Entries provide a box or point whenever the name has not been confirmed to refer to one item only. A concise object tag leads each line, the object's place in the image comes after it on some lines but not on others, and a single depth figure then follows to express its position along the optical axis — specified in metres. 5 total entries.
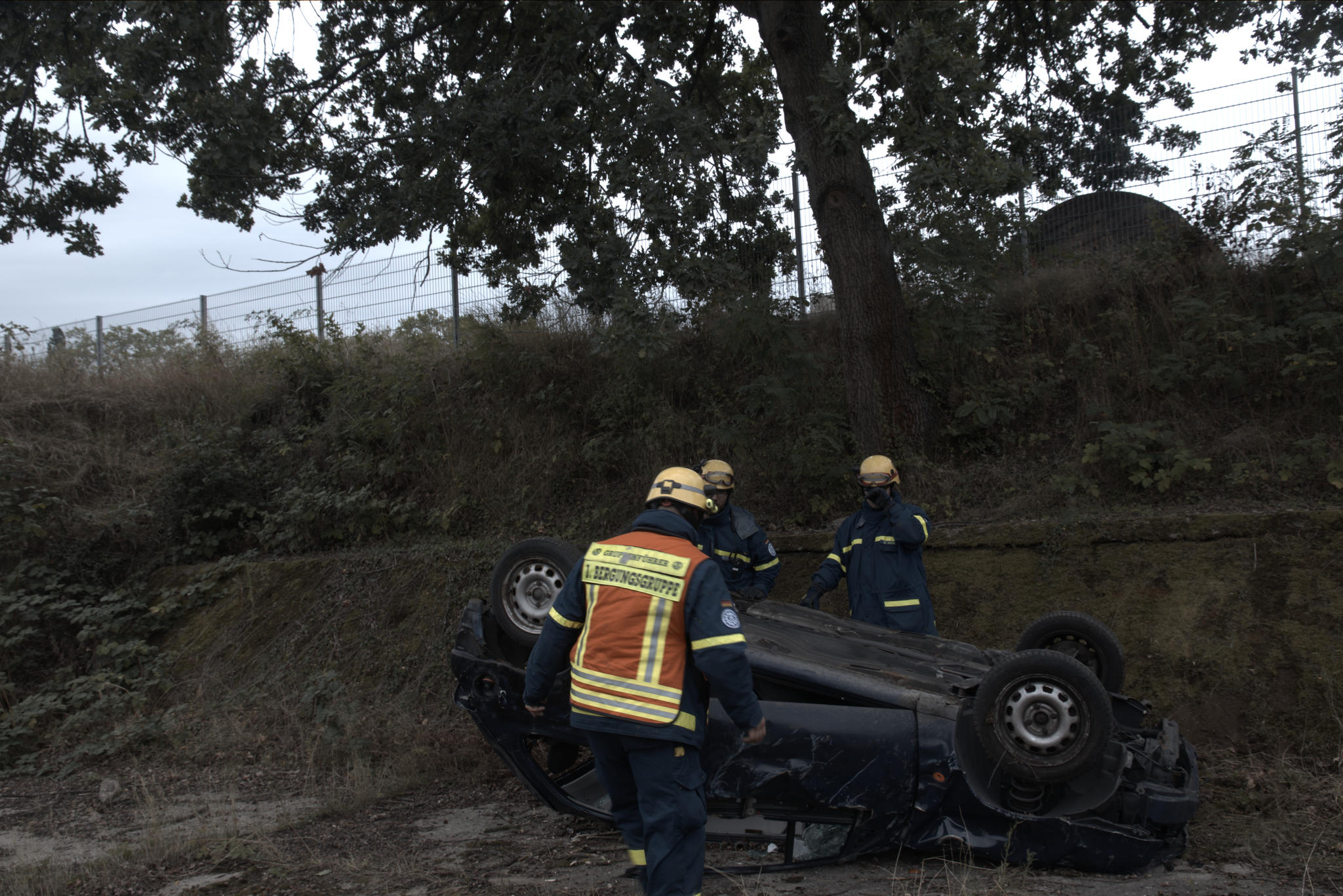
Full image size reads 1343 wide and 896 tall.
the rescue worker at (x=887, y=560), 5.50
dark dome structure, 9.16
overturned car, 3.62
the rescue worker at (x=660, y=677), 3.19
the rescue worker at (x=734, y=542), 5.87
